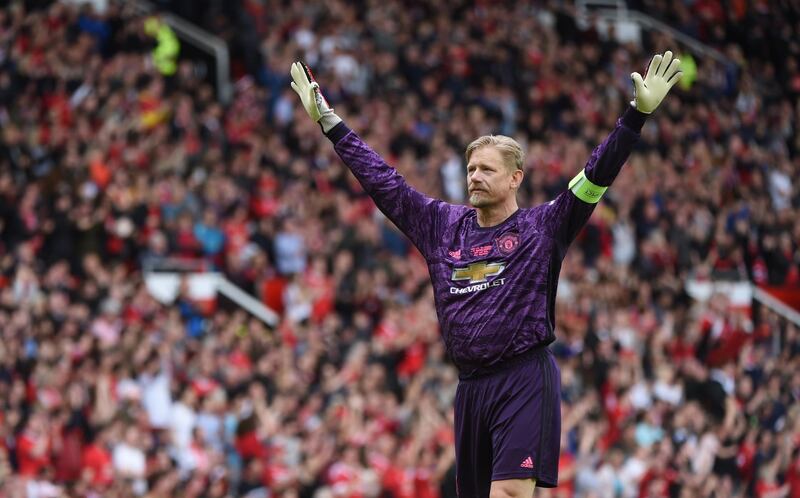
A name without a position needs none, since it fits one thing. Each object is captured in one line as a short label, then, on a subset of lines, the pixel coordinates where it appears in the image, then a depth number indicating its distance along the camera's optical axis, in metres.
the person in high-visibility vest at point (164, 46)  45.56
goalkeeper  14.07
